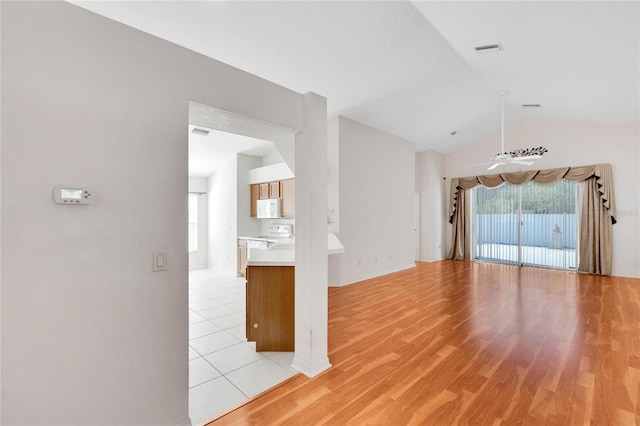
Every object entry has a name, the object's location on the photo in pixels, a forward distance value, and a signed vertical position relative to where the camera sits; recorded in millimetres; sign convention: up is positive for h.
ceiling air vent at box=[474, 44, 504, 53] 3578 +2116
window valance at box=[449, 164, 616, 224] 6172 +847
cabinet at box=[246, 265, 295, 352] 2896 -945
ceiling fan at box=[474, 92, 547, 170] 4910 +974
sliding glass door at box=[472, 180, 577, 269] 6816 -300
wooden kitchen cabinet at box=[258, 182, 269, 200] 6582 +576
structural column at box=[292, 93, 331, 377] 2488 -234
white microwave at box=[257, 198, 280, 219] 6219 +143
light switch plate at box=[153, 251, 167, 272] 1687 -270
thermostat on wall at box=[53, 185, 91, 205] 1388 +108
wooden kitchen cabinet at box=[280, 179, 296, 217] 5949 +372
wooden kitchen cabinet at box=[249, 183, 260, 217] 6883 +407
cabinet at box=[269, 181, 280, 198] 6316 +566
